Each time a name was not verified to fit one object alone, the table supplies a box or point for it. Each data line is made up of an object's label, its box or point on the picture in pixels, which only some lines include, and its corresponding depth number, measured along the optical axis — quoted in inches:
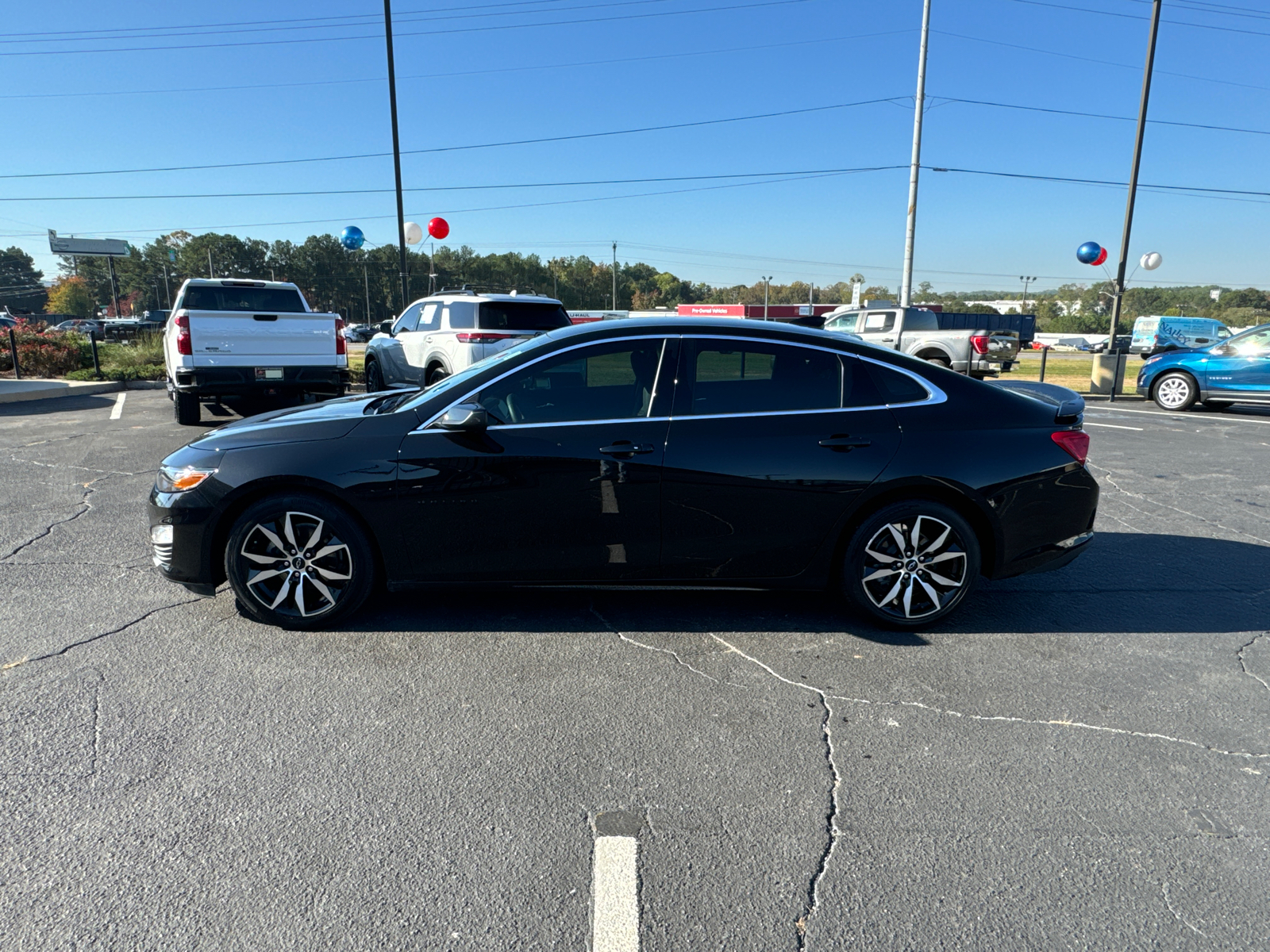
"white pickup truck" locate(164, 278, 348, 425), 378.0
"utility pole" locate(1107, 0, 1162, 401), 687.1
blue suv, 530.0
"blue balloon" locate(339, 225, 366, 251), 936.9
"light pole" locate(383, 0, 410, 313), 667.4
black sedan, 155.2
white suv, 411.8
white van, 1619.1
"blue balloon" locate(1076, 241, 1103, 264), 834.8
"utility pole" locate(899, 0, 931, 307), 900.0
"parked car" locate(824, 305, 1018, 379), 695.7
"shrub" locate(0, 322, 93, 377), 644.1
